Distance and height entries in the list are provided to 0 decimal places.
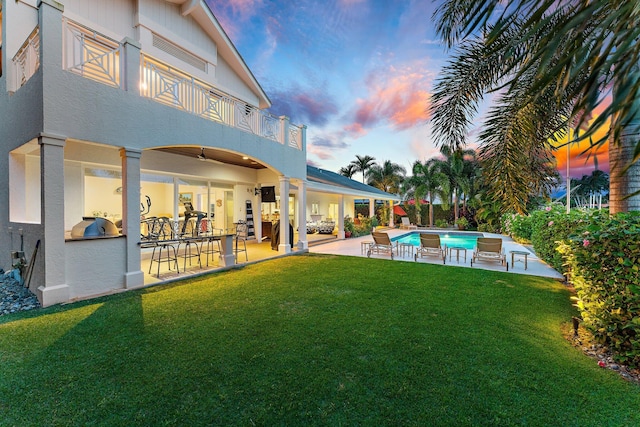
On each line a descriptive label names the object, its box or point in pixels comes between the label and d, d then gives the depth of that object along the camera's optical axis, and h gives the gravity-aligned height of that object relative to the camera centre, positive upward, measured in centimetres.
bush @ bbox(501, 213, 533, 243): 1391 -90
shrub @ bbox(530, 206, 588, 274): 691 -60
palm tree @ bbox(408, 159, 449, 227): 2386 +282
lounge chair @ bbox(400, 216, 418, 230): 2593 -112
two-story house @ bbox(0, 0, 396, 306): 546 +225
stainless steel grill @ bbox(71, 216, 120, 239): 651 -34
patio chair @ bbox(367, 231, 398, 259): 1118 -139
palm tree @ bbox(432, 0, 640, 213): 496 +206
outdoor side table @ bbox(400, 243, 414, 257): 1199 -180
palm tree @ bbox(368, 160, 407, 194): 3397 +481
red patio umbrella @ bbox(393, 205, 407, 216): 2831 +17
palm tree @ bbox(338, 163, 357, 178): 4250 +695
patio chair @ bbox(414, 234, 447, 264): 1066 -141
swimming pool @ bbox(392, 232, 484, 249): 1672 -192
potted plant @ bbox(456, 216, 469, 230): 2342 -96
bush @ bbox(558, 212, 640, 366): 327 -91
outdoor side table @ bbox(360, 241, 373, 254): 1242 -179
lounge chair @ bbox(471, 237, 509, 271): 966 -147
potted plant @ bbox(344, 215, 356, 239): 1878 -109
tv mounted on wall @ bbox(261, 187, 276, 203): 1384 +102
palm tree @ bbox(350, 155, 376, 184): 4159 +780
